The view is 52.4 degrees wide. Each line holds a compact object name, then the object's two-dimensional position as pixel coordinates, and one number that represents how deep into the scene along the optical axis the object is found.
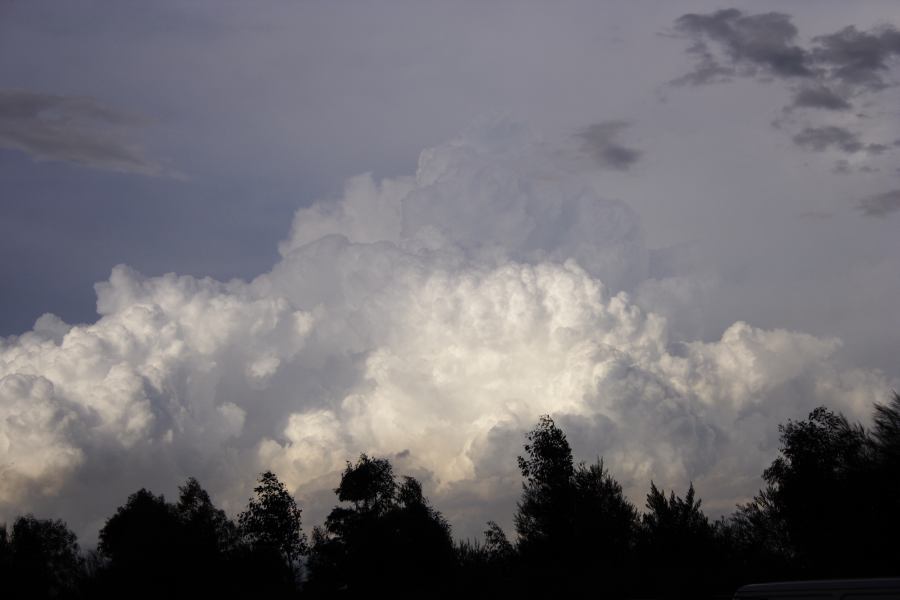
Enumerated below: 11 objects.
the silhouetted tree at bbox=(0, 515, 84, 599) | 79.38
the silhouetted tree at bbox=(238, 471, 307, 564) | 85.75
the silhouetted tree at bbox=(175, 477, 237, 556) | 93.12
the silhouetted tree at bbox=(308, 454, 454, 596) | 75.31
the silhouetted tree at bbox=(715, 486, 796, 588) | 66.25
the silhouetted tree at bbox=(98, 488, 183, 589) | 73.62
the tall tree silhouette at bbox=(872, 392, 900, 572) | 49.91
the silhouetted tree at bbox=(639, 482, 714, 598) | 69.06
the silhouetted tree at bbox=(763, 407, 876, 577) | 54.50
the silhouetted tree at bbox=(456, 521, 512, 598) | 45.47
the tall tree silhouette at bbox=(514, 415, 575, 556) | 69.62
